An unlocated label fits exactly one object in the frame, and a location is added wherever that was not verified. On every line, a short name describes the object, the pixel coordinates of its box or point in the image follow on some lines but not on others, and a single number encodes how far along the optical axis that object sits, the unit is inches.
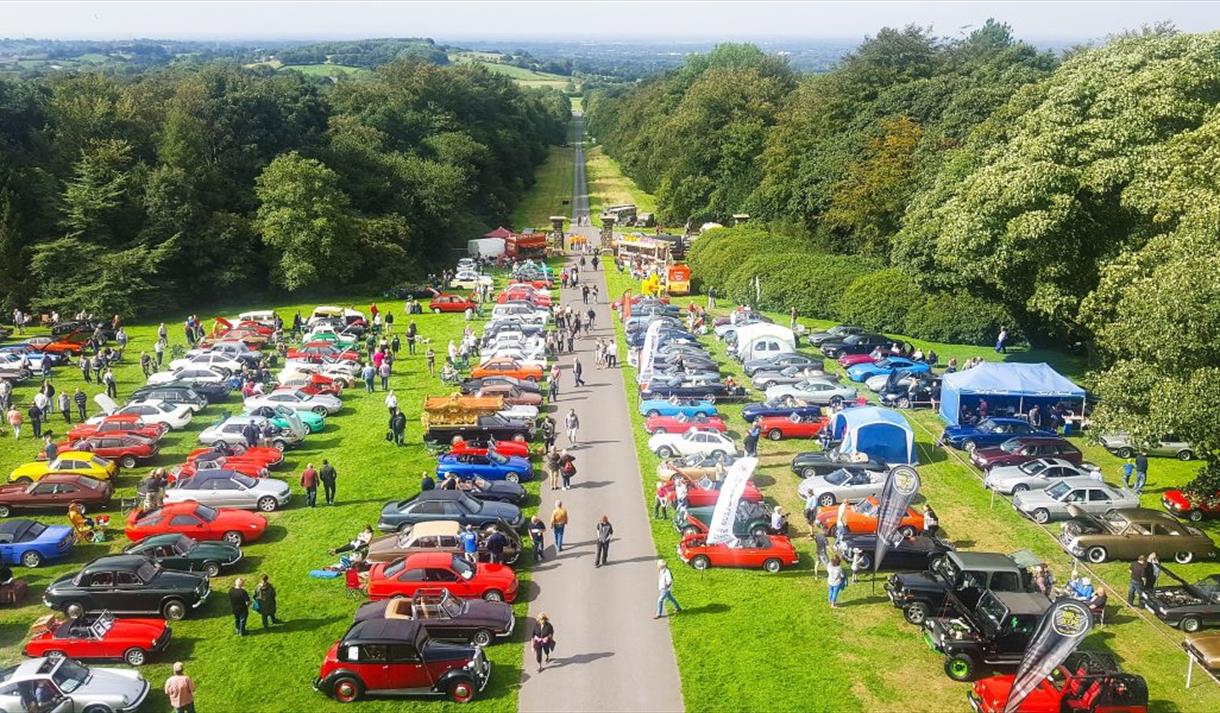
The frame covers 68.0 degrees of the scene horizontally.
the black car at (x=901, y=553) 851.4
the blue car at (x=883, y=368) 1461.6
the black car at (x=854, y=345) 1604.3
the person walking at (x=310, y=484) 983.0
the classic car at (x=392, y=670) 651.5
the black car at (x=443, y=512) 896.9
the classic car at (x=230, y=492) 967.6
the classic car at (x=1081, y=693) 624.4
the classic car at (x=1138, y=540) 888.3
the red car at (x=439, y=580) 777.6
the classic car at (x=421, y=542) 825.5
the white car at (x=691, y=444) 1117.1
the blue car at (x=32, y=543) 853.8
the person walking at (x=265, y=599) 738.8
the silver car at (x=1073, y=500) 980.6
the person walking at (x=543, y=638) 681.6
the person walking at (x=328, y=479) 985.5
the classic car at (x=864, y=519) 914.7
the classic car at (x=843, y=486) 1002.7
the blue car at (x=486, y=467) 1040.8
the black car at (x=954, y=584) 751.1
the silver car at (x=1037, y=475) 1029.2
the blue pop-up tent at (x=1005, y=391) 1254.9
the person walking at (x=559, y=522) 887.7
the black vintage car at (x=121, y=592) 746.8
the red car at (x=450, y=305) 1989.4
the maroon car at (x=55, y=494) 968.9
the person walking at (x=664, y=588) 759.1
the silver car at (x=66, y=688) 599.5
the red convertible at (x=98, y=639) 683.4
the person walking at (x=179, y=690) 607.8
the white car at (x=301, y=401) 1277.1
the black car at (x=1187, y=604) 765.9
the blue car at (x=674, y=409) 1267.2
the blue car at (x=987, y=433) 1182.9
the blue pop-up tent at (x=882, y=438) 1117.1
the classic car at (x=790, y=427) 1222.3
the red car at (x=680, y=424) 1186.6
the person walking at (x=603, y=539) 850.1
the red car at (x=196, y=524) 881.5
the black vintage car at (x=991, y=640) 697.0
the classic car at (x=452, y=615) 701.9
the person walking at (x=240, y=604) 723.4
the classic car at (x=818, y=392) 1330.0
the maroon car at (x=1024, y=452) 1093.8
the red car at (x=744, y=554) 863.1
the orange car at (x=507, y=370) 1434.5
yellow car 1029.2
